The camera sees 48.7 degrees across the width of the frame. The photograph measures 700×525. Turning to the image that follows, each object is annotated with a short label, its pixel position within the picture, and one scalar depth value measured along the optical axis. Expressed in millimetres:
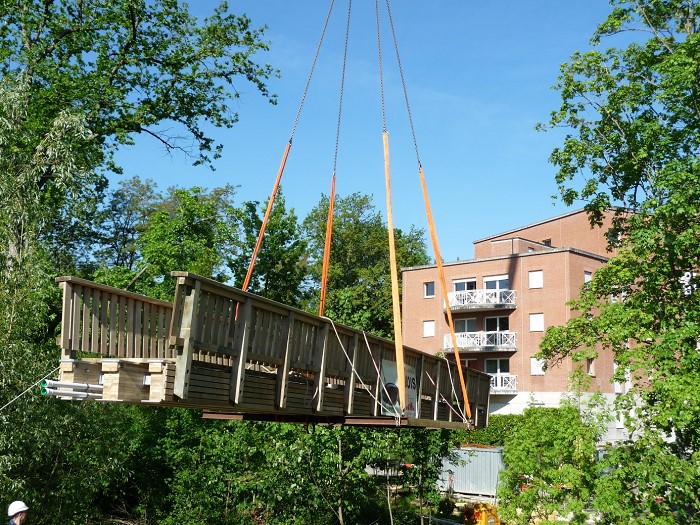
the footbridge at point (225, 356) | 7383
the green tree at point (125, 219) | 57500
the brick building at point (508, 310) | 44969
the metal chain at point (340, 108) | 12681
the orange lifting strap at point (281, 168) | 9953
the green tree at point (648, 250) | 15477
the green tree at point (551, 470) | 14727
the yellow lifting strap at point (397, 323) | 9867
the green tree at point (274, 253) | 35156
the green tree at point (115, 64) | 23375
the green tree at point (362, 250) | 60469
